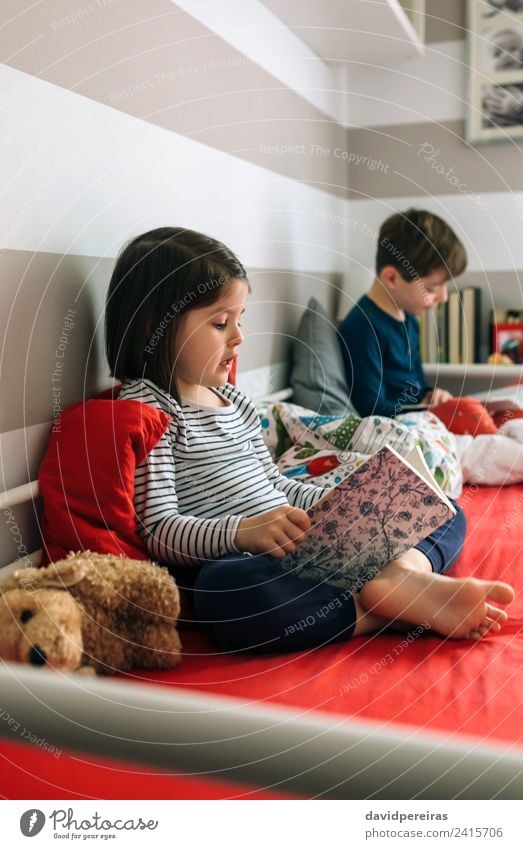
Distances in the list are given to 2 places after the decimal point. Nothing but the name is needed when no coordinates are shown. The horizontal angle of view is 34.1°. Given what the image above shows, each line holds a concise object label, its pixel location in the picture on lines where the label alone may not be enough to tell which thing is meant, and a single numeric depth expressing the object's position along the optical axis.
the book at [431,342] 2.40
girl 0.96
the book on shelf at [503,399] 2.07
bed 0.54
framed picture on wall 2.32
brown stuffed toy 0.81
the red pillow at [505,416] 1.99
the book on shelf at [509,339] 2.37
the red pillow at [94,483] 0.99
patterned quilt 1.55
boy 1.97
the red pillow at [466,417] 1.91
